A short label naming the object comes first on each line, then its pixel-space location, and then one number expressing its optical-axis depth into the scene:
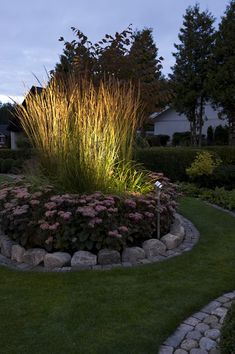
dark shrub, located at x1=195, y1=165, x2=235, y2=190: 9.25
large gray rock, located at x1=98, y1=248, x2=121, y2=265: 4.20
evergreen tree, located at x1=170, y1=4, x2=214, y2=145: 22.03
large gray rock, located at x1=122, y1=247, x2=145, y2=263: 4.30
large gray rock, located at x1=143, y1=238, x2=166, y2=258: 4.46
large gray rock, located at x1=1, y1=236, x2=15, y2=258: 4.57
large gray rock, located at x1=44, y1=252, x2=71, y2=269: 4.13
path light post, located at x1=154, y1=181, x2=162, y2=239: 4.73
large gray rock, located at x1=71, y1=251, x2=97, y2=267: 4.13
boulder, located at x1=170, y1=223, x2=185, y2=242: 5.04
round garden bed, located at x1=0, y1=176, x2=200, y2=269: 4.21
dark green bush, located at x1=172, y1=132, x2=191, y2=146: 27.16
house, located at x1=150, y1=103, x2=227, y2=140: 31.52
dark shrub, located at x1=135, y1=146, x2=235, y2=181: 10.19
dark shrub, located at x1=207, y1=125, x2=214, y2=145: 27.03
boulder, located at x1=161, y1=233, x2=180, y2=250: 4.72
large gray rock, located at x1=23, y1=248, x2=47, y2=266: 4.23
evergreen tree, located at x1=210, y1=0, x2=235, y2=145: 20.17
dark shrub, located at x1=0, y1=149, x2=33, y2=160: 17.23
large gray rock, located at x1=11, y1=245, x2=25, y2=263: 4.38
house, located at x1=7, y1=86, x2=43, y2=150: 26.63
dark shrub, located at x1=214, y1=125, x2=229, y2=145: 25.45
